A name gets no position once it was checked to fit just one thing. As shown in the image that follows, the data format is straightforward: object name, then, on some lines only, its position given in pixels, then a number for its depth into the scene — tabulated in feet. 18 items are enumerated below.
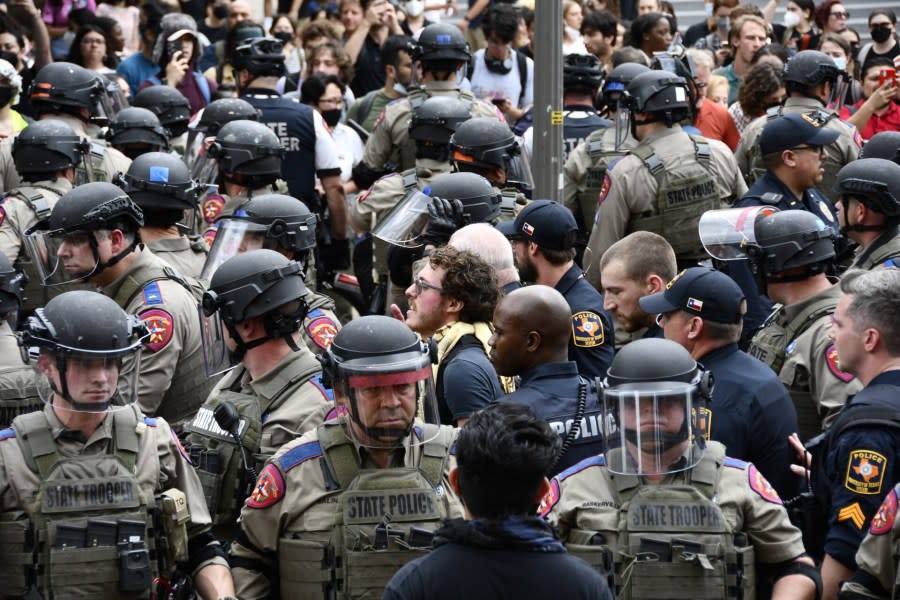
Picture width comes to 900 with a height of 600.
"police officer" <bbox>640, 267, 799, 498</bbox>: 36.52
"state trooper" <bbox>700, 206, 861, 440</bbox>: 40.34
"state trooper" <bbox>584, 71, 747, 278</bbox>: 58.75
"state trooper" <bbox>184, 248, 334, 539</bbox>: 35.94
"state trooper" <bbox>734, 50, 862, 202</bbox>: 65.72
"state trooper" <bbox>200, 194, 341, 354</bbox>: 49.08
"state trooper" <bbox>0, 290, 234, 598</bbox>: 30.19
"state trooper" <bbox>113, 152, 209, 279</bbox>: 49.93
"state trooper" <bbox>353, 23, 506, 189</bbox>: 69.26
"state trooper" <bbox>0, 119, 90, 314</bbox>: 55.16
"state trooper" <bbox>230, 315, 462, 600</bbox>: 29.68
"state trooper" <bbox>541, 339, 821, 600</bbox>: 28.94
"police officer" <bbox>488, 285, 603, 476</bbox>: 35.76
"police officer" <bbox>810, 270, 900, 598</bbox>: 31.71
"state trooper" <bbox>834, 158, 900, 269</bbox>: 48.24
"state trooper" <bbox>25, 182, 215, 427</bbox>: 42.86
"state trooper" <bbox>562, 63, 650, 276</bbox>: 64.64
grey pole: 55.16
